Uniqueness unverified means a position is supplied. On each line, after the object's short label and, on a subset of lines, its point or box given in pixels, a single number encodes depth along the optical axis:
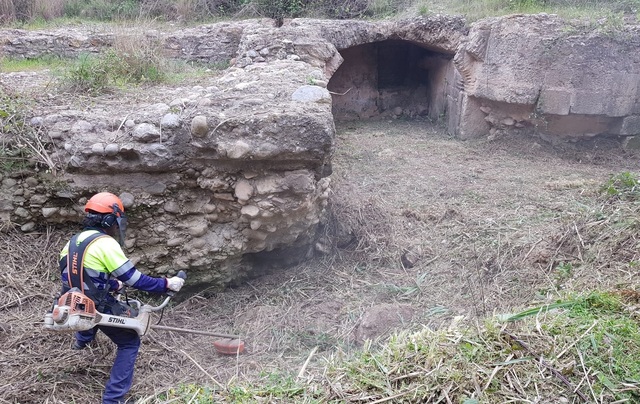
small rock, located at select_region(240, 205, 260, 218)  4.01
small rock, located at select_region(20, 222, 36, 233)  4.04
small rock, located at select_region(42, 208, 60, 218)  3.99
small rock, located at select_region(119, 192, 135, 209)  3.88
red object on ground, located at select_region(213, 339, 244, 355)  3.61
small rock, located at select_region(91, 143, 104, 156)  3.76
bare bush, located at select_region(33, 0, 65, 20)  9.03
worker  3.07
